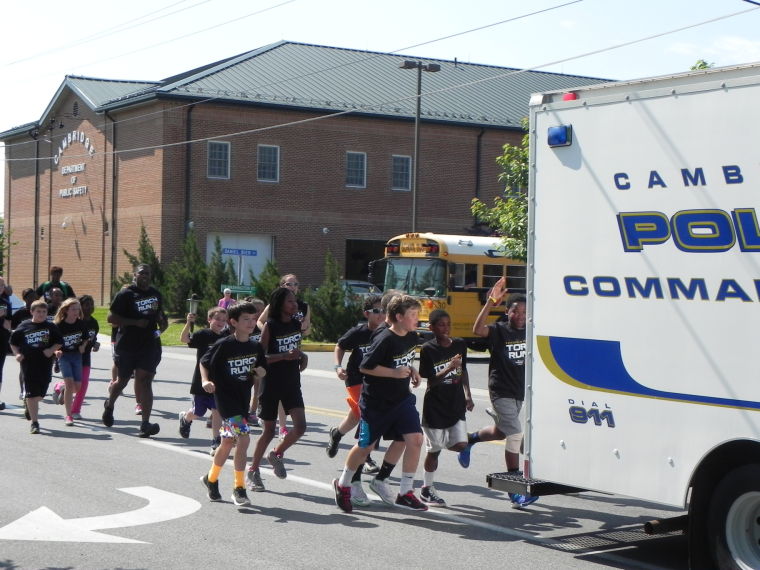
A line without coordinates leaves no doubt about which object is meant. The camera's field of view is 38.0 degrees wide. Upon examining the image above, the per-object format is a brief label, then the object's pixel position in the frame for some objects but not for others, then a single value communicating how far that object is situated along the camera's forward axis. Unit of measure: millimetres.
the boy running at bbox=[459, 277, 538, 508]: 9023
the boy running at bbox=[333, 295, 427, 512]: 8477
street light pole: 33044
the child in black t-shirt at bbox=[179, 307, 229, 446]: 11414
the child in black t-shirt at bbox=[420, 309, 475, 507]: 8922
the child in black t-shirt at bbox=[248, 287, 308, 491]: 9477
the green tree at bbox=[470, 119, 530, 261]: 26469
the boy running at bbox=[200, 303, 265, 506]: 8812
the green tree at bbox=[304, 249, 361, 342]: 31688
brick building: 43312
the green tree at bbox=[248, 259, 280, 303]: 33031
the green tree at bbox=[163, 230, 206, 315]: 38594
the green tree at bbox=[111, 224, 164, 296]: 40562
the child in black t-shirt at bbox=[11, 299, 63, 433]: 13062
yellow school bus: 28344
